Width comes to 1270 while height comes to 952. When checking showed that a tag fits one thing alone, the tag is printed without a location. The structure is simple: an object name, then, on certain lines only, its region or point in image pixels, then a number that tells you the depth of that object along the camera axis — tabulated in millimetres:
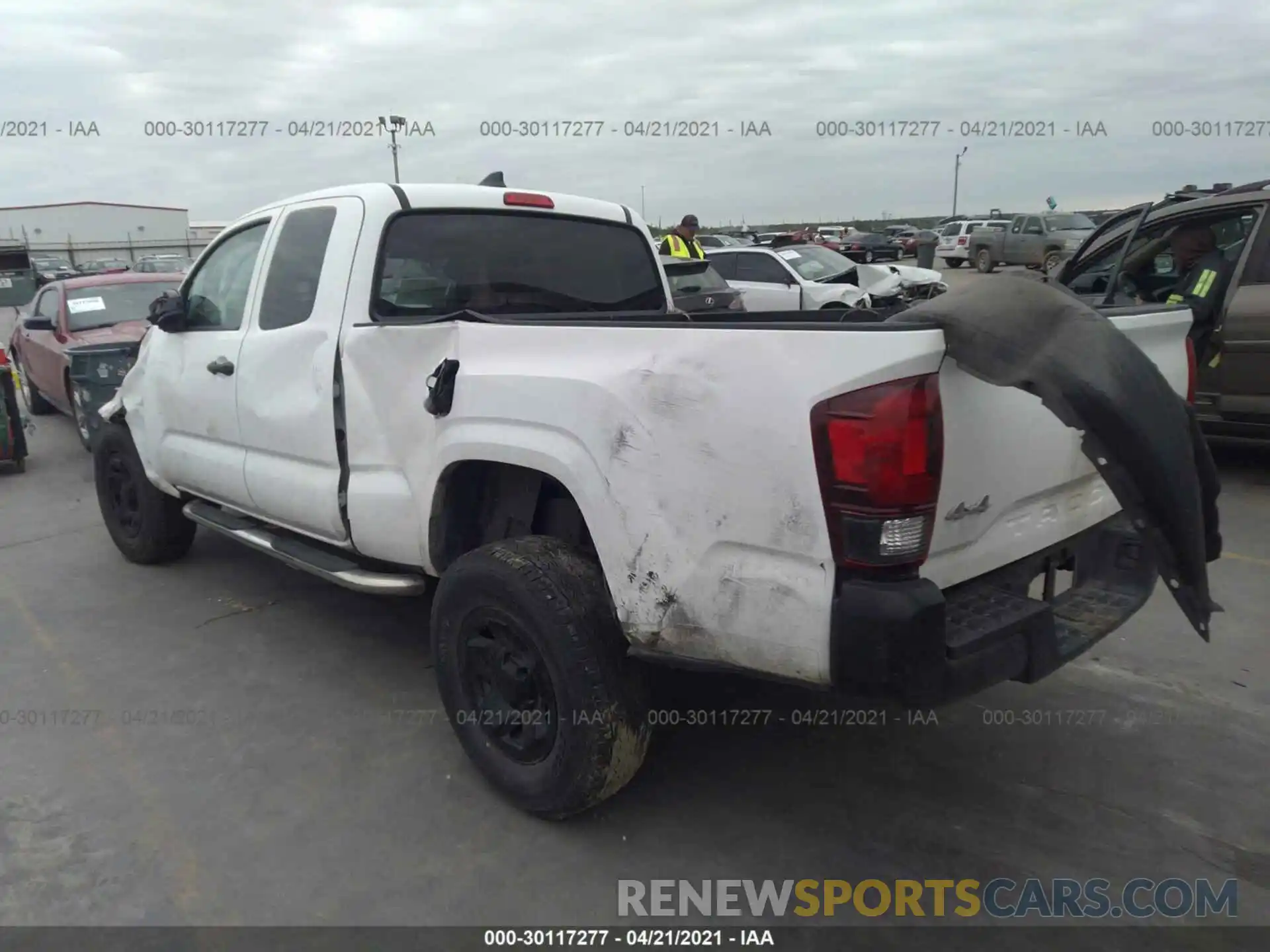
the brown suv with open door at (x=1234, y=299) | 6250
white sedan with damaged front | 13852
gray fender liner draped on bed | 2092
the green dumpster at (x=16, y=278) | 15446
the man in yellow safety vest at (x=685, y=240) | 10594
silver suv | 31162
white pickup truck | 2182
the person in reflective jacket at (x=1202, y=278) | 6387
